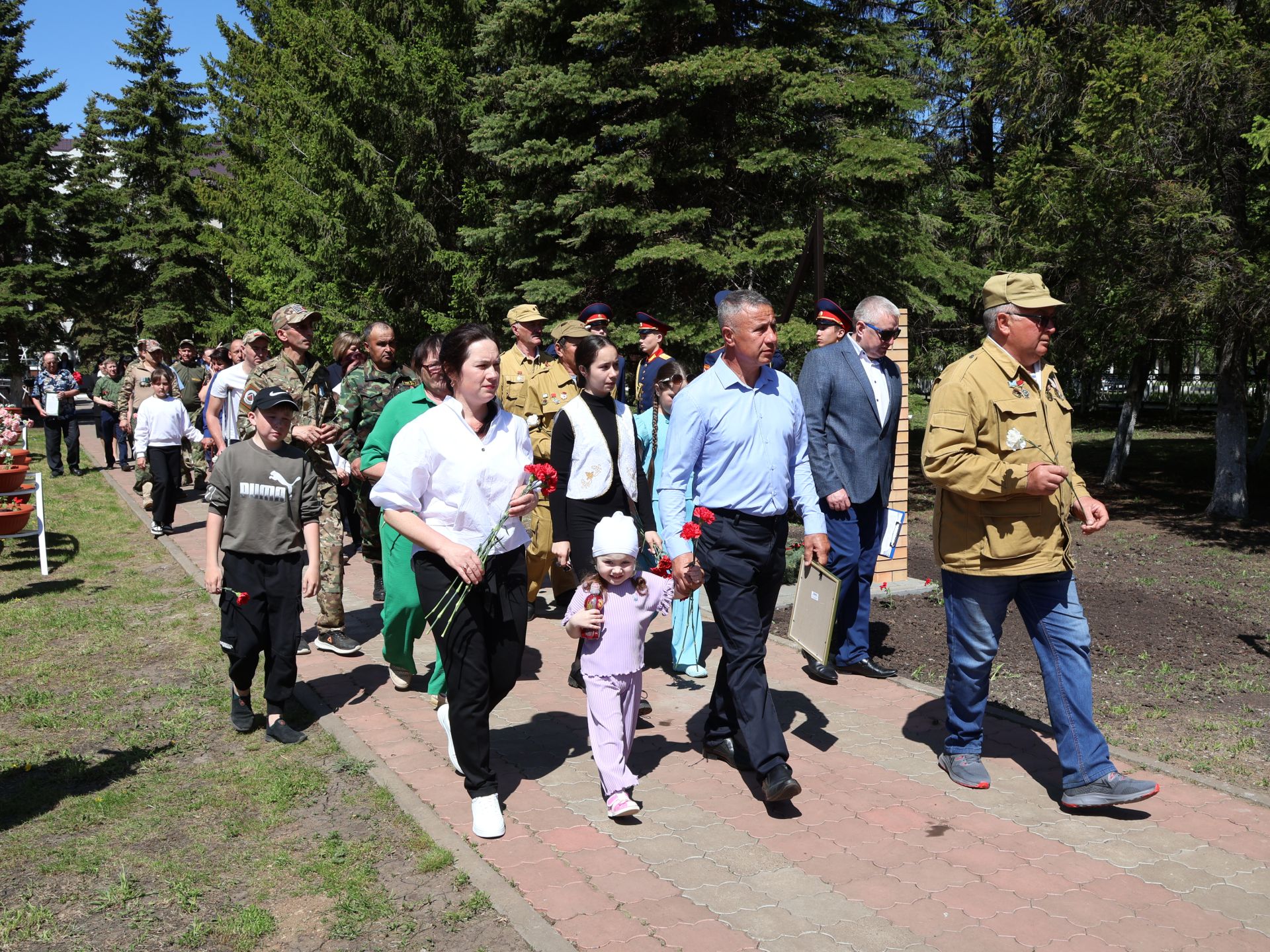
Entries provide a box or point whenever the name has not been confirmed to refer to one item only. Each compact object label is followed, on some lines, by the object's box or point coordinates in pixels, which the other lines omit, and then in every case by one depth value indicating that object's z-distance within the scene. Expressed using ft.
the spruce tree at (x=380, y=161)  54.75
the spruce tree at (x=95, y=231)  136.26
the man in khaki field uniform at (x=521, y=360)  26.00
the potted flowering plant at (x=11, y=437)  33.99
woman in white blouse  14.43
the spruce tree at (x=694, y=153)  42.93
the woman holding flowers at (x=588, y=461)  19.56
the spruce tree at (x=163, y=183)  128.57
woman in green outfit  18.60
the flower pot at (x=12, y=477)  33.63
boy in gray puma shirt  18.88
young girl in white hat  15.23
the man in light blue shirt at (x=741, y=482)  15.52
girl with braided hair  22.30
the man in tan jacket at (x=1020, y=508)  15.16
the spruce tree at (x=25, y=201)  129.70
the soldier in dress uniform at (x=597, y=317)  26.40
